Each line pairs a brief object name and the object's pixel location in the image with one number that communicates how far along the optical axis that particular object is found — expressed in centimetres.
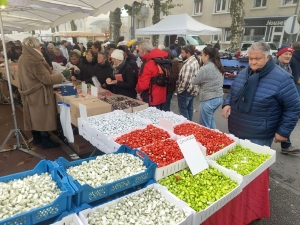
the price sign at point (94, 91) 374
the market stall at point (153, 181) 145
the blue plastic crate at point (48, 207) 127
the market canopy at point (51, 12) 429
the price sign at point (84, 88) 409
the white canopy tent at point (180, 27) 801
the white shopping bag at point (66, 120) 343
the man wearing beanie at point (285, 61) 391
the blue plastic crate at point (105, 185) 150
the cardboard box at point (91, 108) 313
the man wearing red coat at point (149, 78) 354
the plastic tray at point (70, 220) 136
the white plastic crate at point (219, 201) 154
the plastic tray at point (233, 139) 235
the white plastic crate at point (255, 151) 198
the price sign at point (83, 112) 279
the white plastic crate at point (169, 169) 185
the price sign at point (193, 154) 193
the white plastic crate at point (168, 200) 141
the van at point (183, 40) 1486
